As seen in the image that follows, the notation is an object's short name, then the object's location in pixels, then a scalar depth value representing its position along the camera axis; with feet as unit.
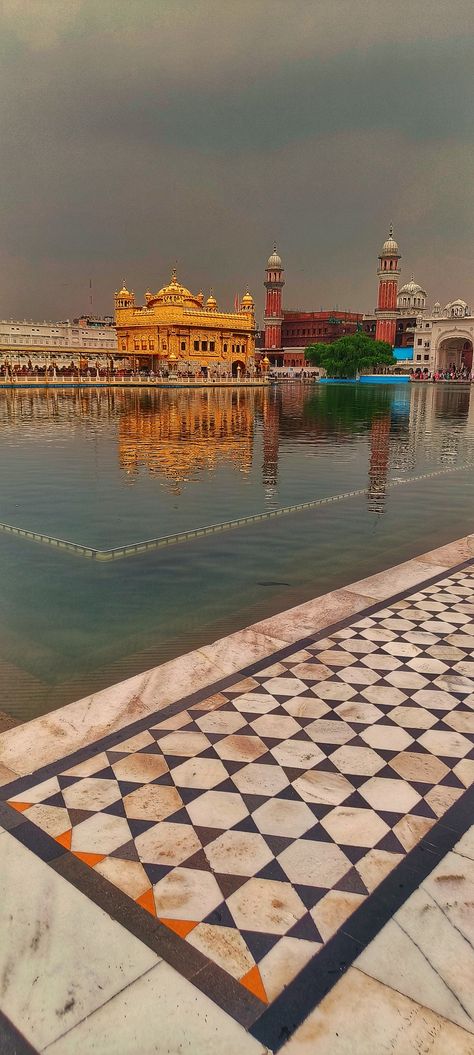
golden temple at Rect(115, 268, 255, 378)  232.32
